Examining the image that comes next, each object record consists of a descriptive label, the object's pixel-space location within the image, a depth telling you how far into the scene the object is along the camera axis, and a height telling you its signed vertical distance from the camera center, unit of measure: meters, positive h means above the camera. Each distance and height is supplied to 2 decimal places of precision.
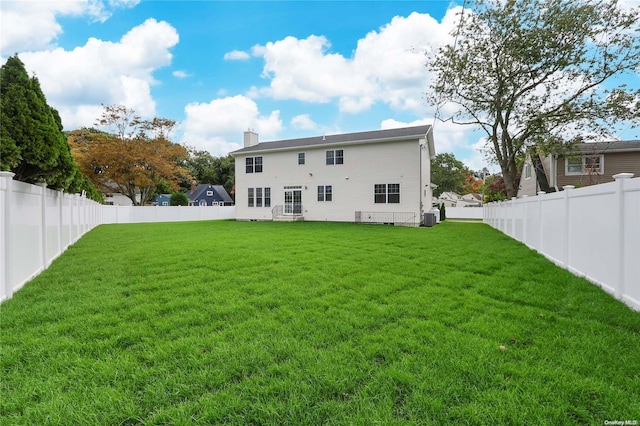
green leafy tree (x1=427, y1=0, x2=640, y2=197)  14.70 +6.41
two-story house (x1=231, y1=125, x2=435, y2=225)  19.53 +1.87
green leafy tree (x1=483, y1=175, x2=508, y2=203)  32.51 +1.67
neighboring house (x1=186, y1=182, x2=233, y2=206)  46.12 +1.61
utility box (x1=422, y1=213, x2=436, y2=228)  18.91 -0.81
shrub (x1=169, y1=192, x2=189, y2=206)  31.16 +0.79
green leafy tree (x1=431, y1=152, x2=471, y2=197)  53.12 +5.33
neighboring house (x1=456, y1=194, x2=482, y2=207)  61.81 +1.09
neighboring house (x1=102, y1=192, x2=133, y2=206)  45.91 +1.13
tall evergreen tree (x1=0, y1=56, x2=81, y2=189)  5.34 +1.39
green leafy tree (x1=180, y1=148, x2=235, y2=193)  52.03 +5.95
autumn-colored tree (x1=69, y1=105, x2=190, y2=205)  28.22 +4.93
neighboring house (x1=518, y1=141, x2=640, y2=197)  18.80 +2.35
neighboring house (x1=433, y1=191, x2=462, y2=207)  56.07 +1.12
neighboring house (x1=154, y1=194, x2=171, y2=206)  48.39 +1.12
